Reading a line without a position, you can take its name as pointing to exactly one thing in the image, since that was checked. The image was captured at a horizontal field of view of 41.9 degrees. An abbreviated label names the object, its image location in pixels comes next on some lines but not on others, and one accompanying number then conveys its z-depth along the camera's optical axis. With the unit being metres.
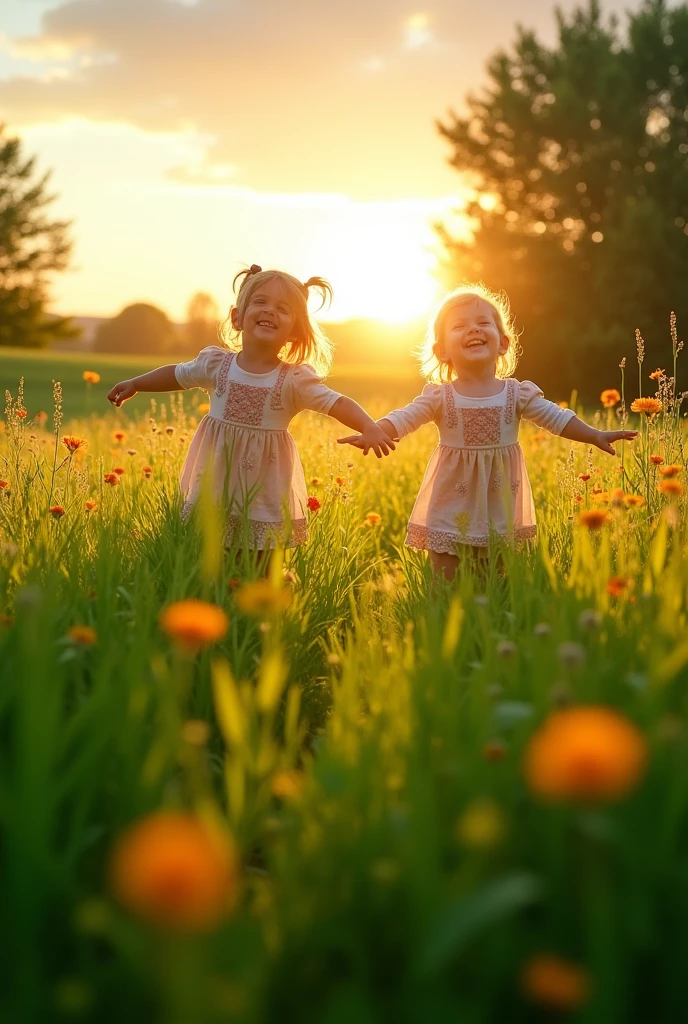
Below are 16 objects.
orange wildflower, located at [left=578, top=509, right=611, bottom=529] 2.21
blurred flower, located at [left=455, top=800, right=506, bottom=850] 1.09
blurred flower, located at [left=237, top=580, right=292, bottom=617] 1.57
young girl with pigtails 4.22
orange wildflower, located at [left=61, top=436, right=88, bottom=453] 3.95
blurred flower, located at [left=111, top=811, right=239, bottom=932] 0.93
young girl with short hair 4.28
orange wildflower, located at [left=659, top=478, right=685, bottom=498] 2.65
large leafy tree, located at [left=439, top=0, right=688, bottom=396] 22.47
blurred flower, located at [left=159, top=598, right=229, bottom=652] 1.35
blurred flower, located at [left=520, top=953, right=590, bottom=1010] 1.06
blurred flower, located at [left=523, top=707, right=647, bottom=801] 1.00
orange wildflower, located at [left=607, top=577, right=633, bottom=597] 2.08
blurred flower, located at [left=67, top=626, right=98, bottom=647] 1.93
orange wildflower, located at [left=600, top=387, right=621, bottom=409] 4.62
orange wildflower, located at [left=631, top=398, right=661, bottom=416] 3.76
